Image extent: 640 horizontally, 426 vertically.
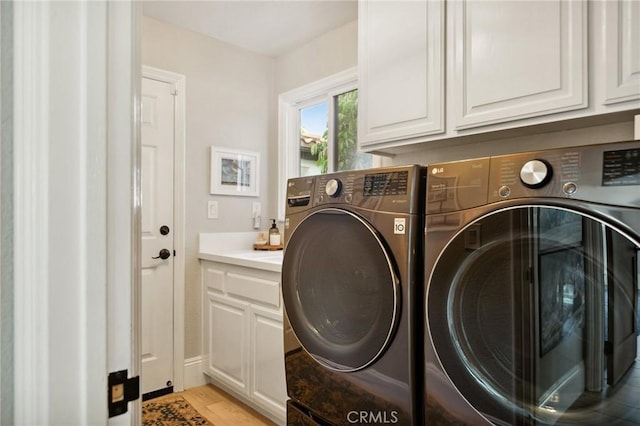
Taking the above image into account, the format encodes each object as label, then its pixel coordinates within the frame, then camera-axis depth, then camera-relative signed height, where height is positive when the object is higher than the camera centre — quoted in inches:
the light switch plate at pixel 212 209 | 107.4 +0.9
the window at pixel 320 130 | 100.9 +24.1
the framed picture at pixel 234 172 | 108.3 +12.1
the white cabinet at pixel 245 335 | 78.5 -28.4
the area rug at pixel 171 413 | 84.4 -47.0
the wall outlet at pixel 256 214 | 116.7 -0.4
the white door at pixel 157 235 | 97.0 -5.9
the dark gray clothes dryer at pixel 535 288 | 32.1 -7.3
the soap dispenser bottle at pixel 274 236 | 110.6 -6.9
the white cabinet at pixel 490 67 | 44.0 +20.1
